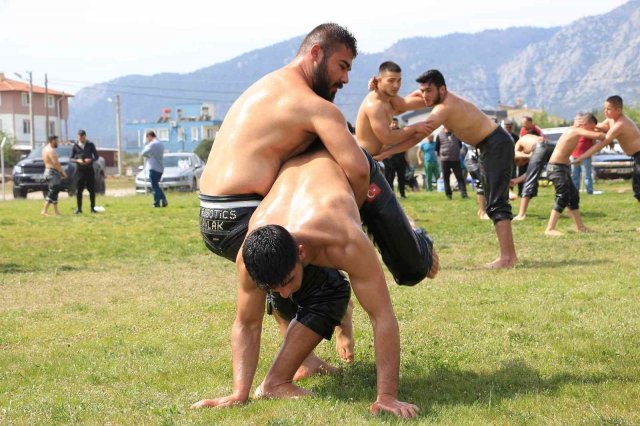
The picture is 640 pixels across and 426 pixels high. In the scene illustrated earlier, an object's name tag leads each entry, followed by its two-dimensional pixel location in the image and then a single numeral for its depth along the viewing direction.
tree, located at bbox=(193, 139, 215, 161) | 99.81
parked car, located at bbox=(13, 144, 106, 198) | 28.50
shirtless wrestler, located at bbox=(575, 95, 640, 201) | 13.67
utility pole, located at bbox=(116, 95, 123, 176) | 76.95
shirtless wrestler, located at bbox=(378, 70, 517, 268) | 9.77
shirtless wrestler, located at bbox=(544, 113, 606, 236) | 13.21
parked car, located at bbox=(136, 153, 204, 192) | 29.31
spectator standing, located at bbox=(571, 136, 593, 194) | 22.65
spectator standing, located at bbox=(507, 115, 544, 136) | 19.58
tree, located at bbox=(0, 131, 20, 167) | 77.06
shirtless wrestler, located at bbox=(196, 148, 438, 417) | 4.18
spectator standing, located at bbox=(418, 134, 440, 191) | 27.52
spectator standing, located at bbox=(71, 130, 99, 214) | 19.70
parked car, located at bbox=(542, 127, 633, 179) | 31.08
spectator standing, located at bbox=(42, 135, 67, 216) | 19.22
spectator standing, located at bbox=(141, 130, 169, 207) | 21.39
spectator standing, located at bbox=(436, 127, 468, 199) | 21.20
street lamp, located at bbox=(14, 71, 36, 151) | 77.31
